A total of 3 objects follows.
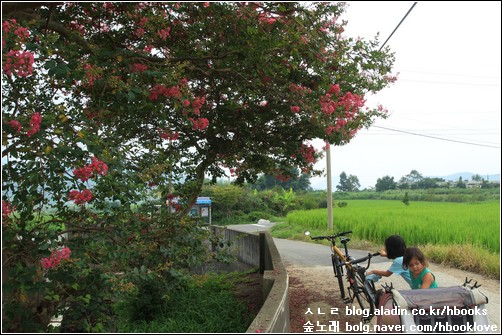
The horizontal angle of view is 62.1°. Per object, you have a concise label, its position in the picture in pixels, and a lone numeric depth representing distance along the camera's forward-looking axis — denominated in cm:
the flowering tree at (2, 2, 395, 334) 310
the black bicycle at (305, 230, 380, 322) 452
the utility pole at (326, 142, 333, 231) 1599
